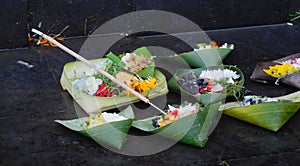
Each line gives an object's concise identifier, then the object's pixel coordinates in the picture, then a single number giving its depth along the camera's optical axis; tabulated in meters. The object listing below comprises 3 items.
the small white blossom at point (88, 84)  3.19
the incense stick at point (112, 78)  3.02
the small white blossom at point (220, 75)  3.34
